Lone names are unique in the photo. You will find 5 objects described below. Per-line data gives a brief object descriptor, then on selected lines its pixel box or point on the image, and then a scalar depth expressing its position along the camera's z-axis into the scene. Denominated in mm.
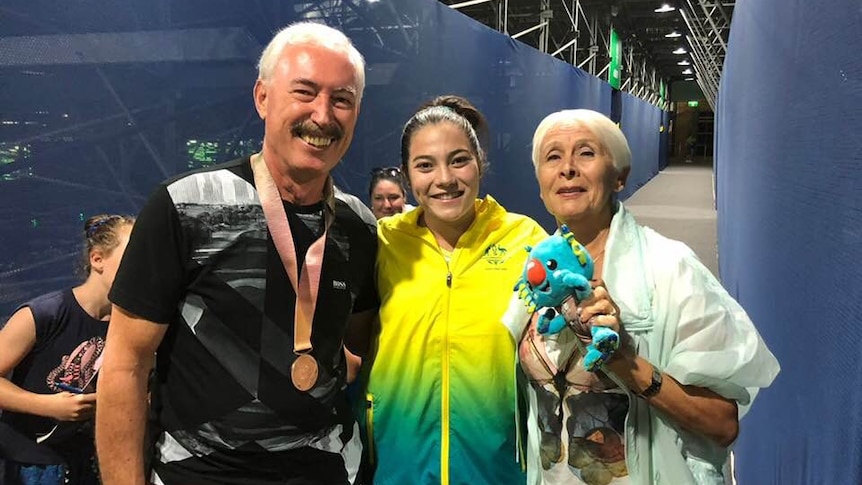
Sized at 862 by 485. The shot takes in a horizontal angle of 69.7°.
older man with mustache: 1228
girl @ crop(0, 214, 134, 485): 1768
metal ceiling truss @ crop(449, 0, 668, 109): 9305
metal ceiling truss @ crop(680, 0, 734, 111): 13101
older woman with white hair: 1188
